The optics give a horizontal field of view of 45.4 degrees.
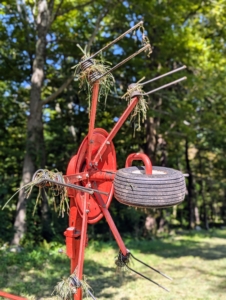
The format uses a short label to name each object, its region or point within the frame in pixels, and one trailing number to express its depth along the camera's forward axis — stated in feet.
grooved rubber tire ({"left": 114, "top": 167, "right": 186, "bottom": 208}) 6.66
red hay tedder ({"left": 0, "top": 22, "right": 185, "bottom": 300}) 6.73
